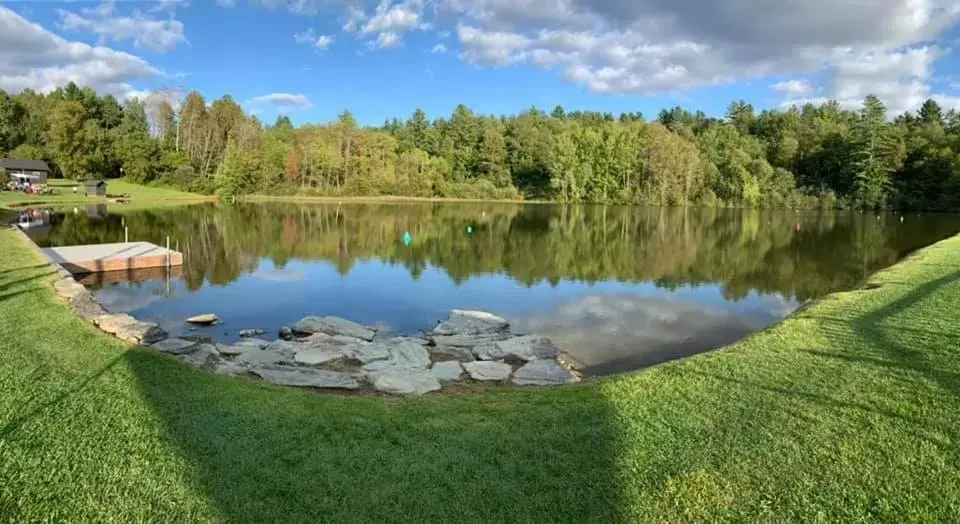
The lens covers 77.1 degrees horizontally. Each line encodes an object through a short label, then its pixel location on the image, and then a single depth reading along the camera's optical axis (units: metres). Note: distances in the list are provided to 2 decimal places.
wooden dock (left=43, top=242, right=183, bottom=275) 18.83
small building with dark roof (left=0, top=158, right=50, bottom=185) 59.22
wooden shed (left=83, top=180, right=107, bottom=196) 53.81
